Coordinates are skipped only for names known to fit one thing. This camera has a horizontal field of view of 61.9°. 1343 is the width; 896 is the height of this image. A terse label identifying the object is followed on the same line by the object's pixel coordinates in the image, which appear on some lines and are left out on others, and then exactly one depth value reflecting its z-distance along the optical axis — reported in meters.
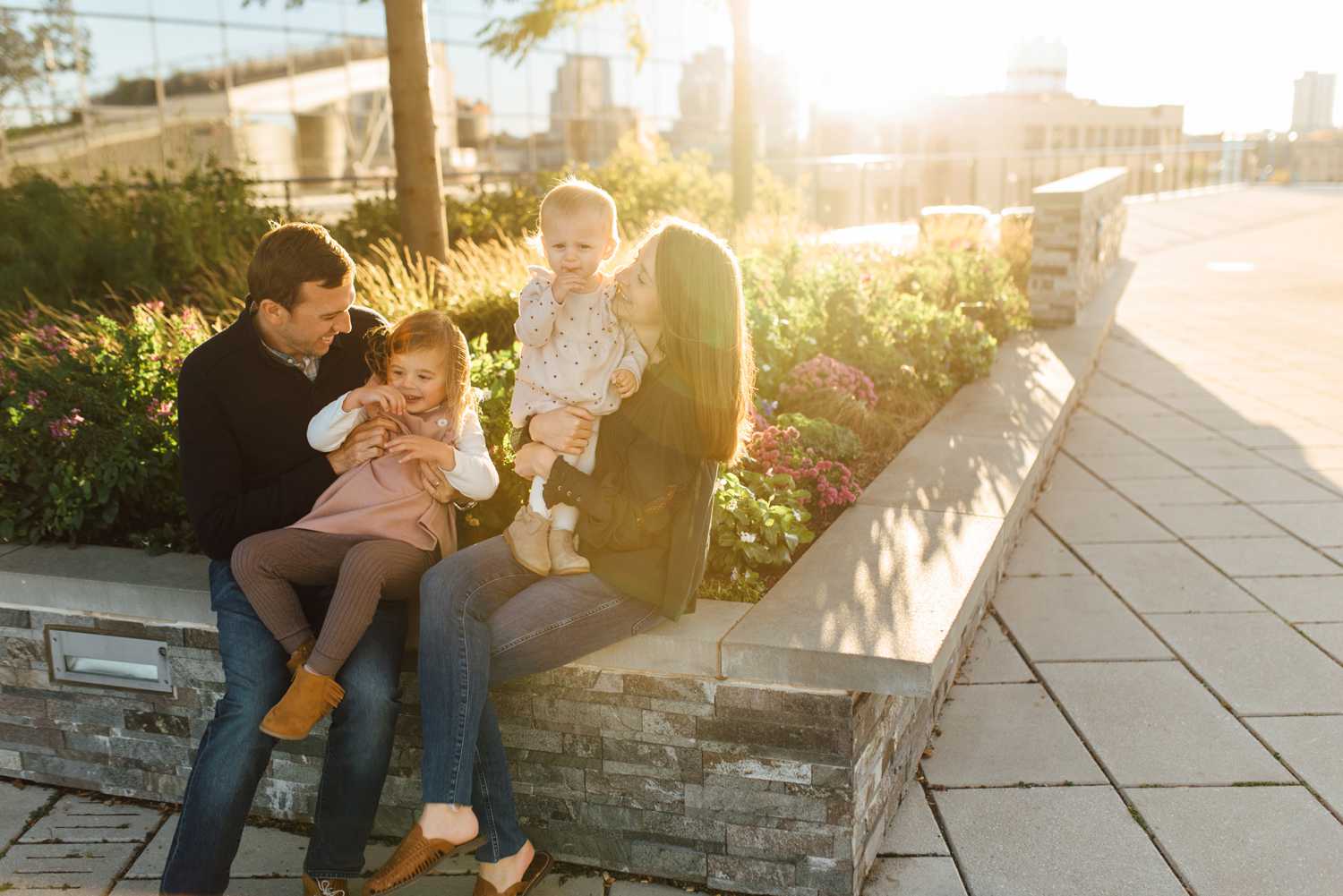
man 2.59
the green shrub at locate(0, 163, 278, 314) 6.91
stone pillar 8.17
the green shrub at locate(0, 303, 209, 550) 3.44
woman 2.61
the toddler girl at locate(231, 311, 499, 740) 2.62
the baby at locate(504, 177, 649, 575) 2.77
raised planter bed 2.66
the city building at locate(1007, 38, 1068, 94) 93.75
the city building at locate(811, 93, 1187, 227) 17.95
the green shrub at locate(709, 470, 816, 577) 3.29
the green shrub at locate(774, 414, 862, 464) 4.34
